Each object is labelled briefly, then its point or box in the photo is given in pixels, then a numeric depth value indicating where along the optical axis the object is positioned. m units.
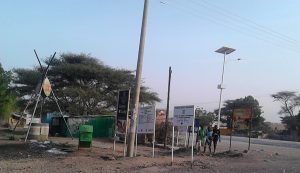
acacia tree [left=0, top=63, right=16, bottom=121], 31.07
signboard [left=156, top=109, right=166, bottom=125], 17.86
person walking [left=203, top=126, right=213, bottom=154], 12.85
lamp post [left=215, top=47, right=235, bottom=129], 26.40
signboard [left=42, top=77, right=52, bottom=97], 14.35
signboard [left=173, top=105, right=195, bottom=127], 9.15
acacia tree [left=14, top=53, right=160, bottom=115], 22.76
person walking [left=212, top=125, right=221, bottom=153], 12.86
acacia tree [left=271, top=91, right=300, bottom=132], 53.13
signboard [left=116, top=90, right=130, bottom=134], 10.83
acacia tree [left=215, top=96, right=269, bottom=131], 51.89
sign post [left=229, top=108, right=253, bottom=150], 13.29
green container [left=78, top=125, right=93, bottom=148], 11.26
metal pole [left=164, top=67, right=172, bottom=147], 15.40
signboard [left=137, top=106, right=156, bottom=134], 10.68
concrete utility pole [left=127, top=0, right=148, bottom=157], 10.36
